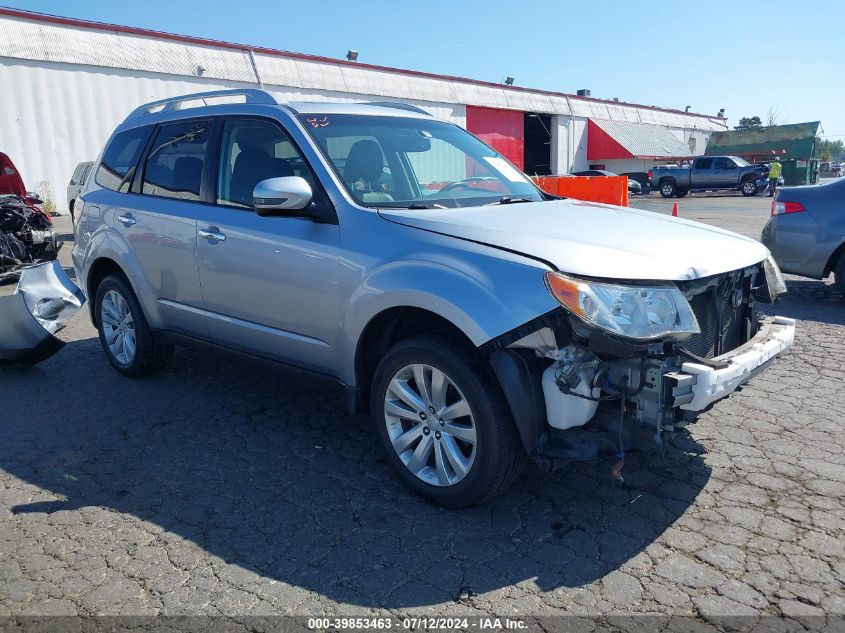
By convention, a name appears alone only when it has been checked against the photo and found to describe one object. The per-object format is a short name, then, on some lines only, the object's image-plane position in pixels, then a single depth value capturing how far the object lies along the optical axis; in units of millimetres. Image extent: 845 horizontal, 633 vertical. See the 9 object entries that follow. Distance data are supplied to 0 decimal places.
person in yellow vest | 31464
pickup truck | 33781
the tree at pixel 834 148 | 131625
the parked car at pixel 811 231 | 7633
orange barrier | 13578
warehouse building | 22000
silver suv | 3055
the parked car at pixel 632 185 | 33788
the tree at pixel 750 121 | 114438
